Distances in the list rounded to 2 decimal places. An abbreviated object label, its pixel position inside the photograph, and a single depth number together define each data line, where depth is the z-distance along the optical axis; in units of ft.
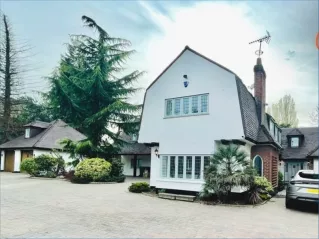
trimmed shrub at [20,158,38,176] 74.84
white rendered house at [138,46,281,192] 44.14
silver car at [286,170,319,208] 31.89
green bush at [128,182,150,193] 49.16
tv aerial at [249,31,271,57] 54.78
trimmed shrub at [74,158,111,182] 65.16
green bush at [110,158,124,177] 71.31
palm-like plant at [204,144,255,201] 37.45
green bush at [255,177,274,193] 39.73
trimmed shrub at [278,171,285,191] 60.63
